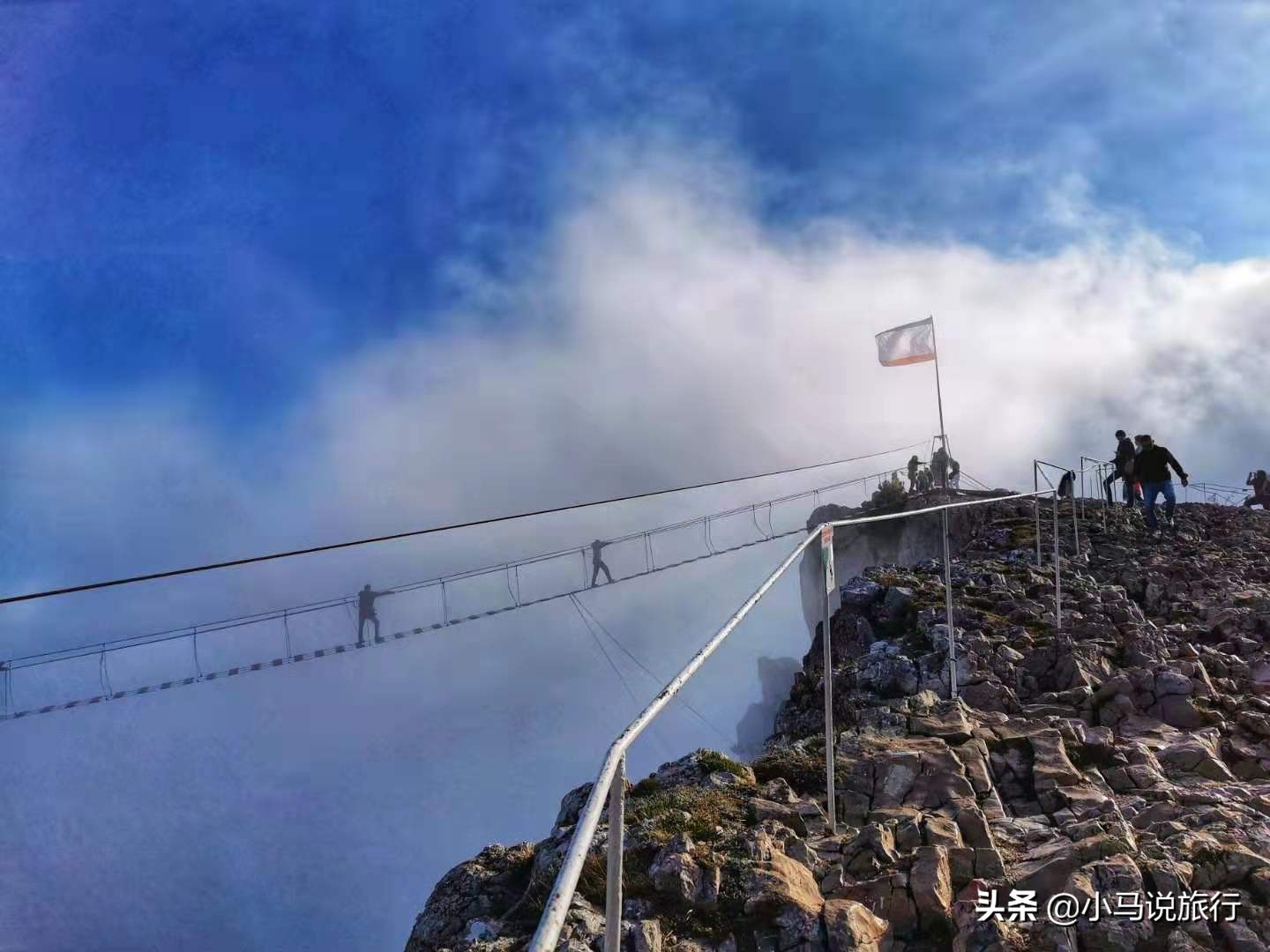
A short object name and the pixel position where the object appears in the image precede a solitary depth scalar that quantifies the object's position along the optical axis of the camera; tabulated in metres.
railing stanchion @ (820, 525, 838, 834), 5.78
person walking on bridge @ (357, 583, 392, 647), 15.87
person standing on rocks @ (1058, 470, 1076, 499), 15.86
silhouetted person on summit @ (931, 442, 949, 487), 31.06
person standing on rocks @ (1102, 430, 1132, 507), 23.36
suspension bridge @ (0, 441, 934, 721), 11.05
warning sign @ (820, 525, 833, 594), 5.76
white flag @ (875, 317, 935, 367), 16.59
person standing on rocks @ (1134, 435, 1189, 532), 18.50
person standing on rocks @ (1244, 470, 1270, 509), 31.75
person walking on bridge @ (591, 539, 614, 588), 18.77
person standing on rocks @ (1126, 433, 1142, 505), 19.66
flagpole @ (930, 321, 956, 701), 9.10
